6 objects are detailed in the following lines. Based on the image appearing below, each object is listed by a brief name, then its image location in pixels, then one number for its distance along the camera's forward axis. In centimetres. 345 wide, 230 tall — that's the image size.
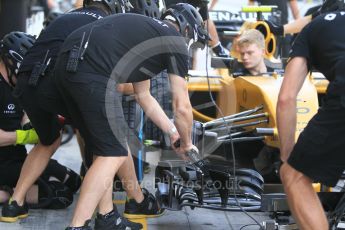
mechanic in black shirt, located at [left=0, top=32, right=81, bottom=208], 1202
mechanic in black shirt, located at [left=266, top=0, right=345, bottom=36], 1187
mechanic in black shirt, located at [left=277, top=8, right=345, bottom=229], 870
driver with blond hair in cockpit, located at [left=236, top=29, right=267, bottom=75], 1418
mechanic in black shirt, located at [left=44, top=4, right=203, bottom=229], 980
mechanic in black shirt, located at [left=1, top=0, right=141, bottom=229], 1080
